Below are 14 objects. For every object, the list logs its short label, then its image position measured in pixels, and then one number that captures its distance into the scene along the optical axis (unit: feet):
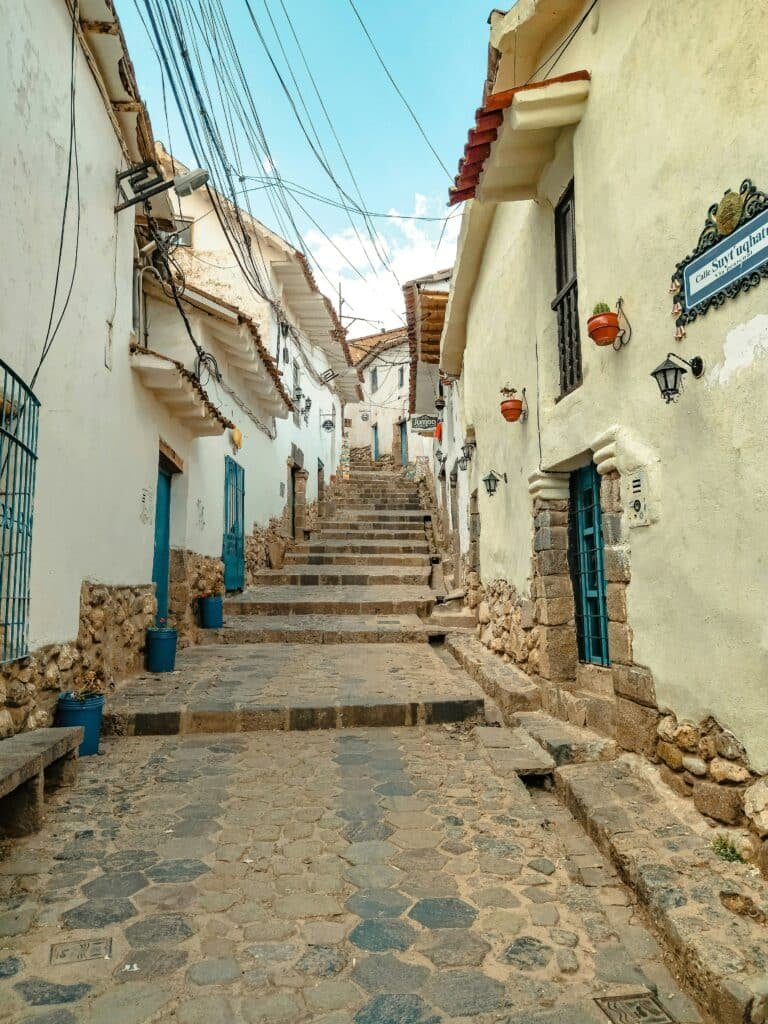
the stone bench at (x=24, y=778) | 10.47
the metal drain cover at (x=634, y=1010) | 6.84
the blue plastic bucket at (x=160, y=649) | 22.16
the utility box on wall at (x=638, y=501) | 11.79
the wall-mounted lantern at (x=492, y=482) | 23.96
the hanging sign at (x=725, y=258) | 8.84
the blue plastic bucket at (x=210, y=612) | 28.99
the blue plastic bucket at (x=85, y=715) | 14.60
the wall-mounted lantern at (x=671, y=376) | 10.46
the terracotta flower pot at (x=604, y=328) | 12.42
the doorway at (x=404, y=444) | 92.48
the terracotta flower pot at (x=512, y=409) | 19.84
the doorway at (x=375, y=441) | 107.96
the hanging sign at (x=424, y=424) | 50.80
